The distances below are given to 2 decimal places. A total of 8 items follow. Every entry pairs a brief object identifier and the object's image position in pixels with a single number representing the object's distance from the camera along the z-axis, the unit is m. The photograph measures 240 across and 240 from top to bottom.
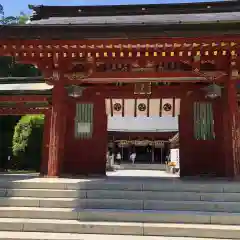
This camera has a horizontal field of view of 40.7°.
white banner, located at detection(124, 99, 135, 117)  10.90
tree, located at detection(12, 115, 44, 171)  18.55
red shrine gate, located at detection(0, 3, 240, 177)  8.00
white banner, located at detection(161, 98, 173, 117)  10.73
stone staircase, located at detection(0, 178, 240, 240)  5.74
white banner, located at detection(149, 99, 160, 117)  10.79
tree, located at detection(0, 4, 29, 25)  41.62
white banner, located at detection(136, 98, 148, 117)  10.89
